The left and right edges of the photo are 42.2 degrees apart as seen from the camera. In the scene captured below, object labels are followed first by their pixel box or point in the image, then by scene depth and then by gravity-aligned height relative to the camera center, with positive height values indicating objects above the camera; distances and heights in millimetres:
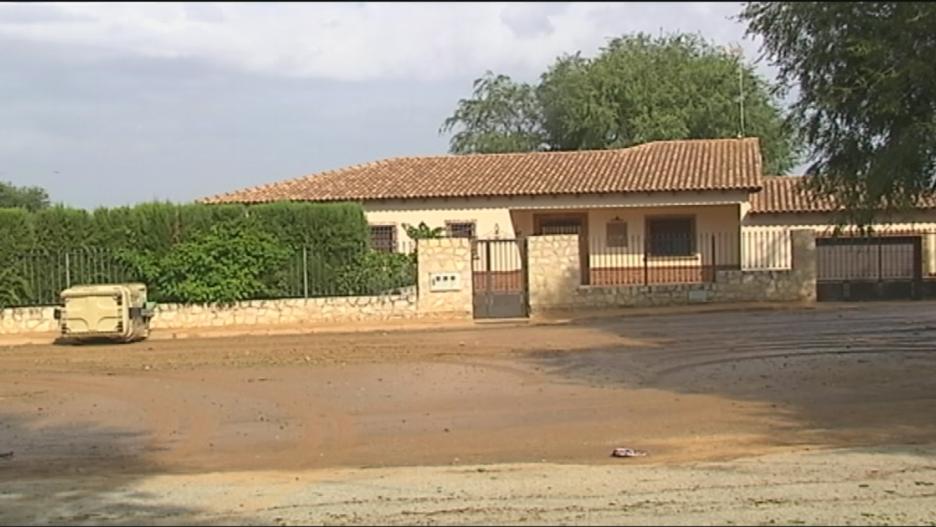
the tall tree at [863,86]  13930 +2059
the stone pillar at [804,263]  33906 -277
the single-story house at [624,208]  38812 +1659
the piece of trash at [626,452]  13460 -2184
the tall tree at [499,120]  66312 +7893
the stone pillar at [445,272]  31891 -337
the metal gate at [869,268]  36062 -486
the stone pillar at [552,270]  33281 -315
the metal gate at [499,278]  32812 -504
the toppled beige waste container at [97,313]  28438 -1033
